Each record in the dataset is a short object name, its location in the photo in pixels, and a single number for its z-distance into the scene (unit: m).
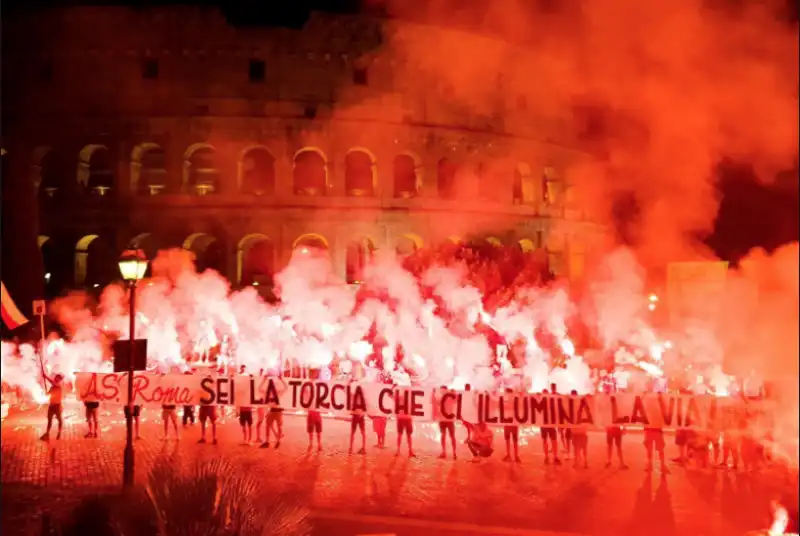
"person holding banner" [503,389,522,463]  12.48
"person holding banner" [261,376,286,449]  13.56
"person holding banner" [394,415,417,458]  12.90
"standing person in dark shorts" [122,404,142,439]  13.57
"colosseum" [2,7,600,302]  29.70
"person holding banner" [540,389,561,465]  12.38
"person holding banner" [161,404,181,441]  14.08
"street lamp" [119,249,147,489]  10.75
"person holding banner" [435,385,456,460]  12.52
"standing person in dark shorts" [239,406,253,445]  13.75
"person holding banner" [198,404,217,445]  13.79
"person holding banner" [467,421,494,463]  12.73
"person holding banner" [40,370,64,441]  13.72
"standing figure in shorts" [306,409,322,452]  13.34
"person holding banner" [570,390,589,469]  12.15
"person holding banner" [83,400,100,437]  14.16
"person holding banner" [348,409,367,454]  13.09
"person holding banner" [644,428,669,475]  11.81
